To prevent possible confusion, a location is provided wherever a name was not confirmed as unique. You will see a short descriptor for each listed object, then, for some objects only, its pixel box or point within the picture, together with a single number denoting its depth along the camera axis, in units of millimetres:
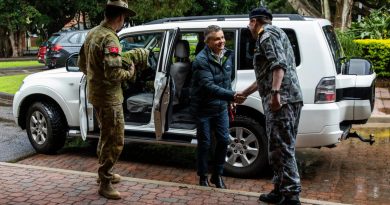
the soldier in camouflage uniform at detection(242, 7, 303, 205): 4648
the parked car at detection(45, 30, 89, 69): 17891
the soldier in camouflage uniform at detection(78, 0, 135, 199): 4770
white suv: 5941
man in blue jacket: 5387
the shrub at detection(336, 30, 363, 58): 13133
